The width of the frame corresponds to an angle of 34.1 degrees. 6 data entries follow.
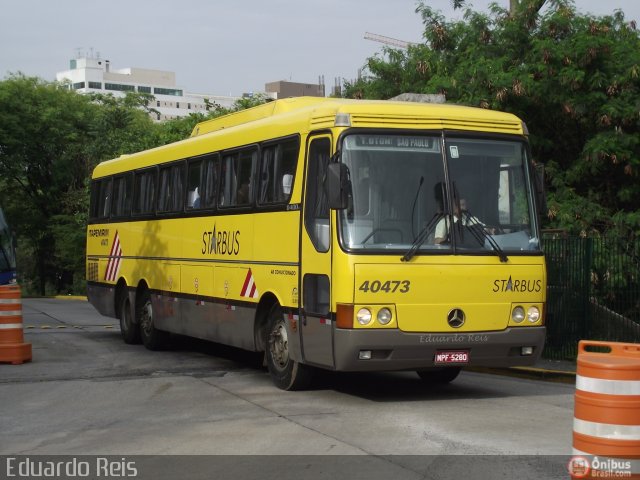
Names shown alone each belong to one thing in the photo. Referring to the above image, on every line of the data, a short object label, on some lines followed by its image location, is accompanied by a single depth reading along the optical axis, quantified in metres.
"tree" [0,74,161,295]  48.47
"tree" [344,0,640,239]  20.81
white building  186.38
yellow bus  10.88
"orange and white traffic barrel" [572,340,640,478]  6.32
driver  11.17
